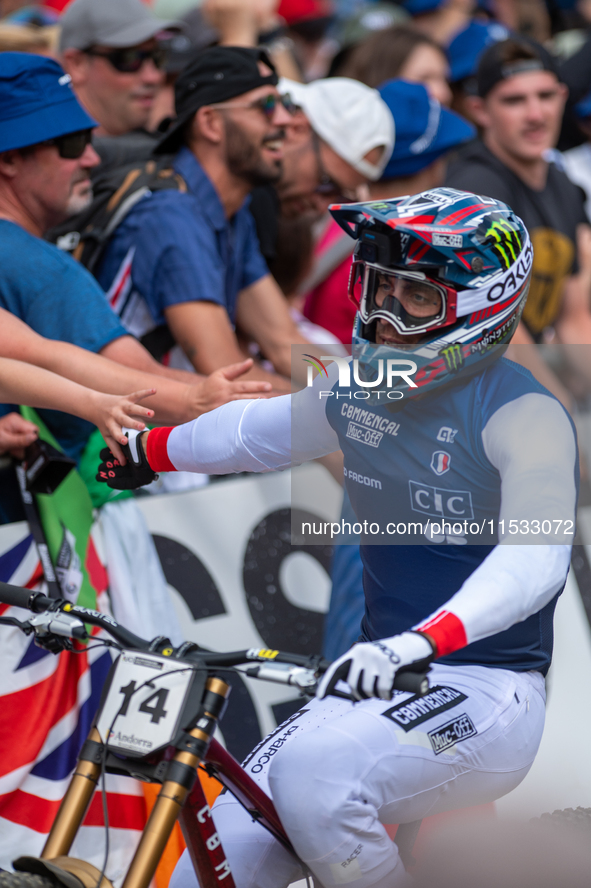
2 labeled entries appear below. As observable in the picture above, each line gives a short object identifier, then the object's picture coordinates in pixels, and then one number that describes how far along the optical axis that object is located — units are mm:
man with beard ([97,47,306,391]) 7941
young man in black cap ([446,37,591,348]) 10859
